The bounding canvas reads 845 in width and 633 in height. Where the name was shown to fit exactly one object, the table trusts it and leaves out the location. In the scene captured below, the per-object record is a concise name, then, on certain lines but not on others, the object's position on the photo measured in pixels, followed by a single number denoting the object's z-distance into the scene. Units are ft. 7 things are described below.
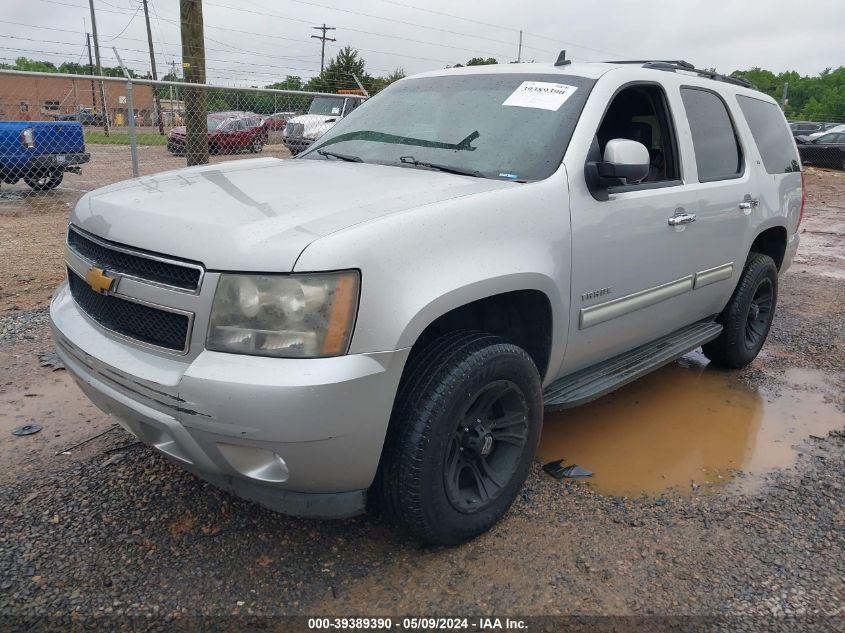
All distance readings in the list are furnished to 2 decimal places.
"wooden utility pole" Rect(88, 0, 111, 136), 32.35
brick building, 28.40
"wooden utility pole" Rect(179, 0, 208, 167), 27.35
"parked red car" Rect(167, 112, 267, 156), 34.20
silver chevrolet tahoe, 6.72
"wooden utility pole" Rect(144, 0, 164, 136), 28.71
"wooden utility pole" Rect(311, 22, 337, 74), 180.65
